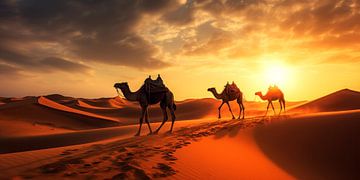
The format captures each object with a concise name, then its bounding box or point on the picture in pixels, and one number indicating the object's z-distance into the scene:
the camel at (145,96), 12.80
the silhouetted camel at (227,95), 21.12
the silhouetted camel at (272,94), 23.94
